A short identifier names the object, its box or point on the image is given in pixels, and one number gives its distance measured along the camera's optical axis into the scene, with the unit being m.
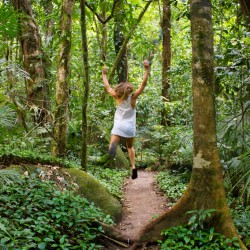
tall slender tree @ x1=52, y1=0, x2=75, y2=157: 6.62
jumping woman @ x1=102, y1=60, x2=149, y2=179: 6.23
